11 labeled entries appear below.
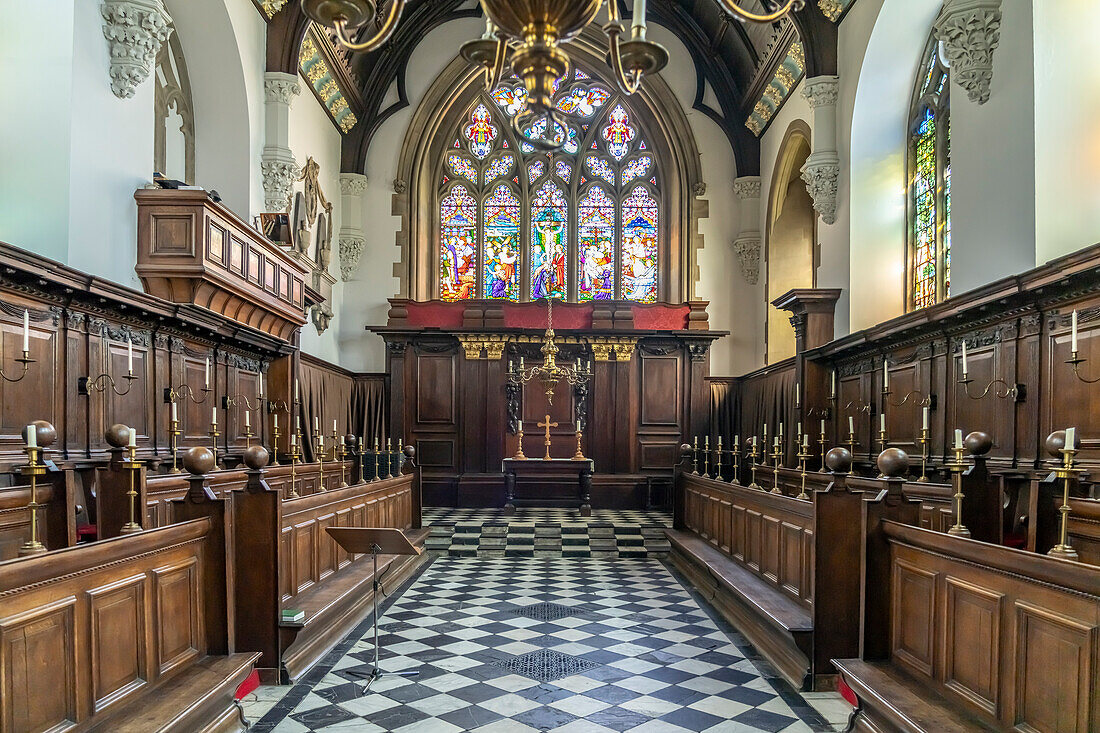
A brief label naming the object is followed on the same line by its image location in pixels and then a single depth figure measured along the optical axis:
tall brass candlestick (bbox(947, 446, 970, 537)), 3.77
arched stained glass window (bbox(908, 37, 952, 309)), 9.57
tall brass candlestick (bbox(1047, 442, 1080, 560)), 3.05
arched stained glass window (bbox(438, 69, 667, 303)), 15.97
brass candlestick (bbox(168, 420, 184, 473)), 6.29
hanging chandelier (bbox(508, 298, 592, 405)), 12.75
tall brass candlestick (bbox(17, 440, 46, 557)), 3.25
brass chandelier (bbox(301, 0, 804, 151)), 3.25
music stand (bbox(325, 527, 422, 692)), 4.81
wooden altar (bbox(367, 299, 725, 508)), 14.03
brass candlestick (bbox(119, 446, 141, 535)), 3.78
